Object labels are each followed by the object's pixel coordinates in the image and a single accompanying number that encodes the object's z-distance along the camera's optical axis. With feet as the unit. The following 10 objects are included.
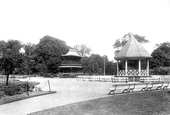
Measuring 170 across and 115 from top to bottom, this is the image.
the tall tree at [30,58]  185.13
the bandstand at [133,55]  88.81
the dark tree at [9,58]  71.15
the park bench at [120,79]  86.23
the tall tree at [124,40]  206.80
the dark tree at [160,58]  199.00
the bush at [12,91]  47.73
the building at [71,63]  178.91
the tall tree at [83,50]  332.08
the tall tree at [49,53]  190.39
